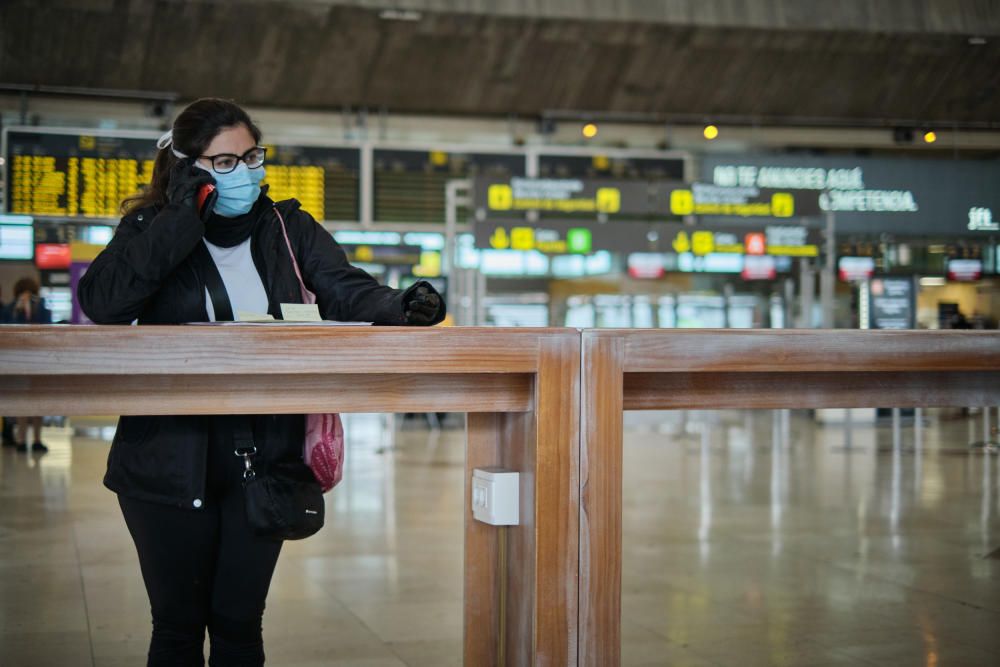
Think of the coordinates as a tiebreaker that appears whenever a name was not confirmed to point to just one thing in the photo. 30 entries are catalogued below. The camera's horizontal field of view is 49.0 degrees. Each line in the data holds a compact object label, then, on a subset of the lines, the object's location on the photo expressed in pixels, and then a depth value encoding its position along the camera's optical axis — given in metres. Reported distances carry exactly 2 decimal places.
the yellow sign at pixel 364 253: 14.97
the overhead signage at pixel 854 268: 16.23
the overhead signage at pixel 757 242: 11.84
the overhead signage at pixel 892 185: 12.19
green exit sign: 11.32
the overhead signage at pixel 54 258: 13.69
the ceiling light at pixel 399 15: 11.60
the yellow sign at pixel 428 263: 15.31
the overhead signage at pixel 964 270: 14.82
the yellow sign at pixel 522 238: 11.12
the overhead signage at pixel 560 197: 11.11
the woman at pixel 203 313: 1.94
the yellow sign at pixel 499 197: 11.10
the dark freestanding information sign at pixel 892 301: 11.14
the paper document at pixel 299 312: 1.94
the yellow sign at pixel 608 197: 11.42
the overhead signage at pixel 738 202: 11.58
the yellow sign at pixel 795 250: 11.89
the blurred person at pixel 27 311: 9.84
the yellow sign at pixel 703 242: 11.80
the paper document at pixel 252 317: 1.84
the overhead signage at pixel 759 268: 13.84
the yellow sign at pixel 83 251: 11.64
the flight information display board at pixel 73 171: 10.16
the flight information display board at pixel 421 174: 11.30
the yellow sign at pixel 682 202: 11.54
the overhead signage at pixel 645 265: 15.16
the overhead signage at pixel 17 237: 13.09
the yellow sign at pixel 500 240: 11.12
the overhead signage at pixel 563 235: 11.12
